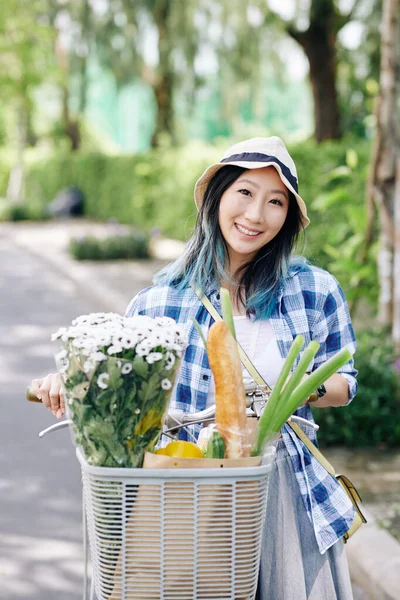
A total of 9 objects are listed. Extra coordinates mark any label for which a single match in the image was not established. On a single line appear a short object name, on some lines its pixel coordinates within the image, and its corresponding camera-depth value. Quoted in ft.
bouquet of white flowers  5.14
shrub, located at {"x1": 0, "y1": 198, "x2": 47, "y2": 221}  82.53
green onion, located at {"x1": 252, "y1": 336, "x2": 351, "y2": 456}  5.45
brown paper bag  5.24
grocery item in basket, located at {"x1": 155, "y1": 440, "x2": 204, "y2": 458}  5.44
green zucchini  5.39
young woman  7.14
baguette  5.41
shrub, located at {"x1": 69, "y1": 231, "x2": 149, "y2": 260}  52.21
